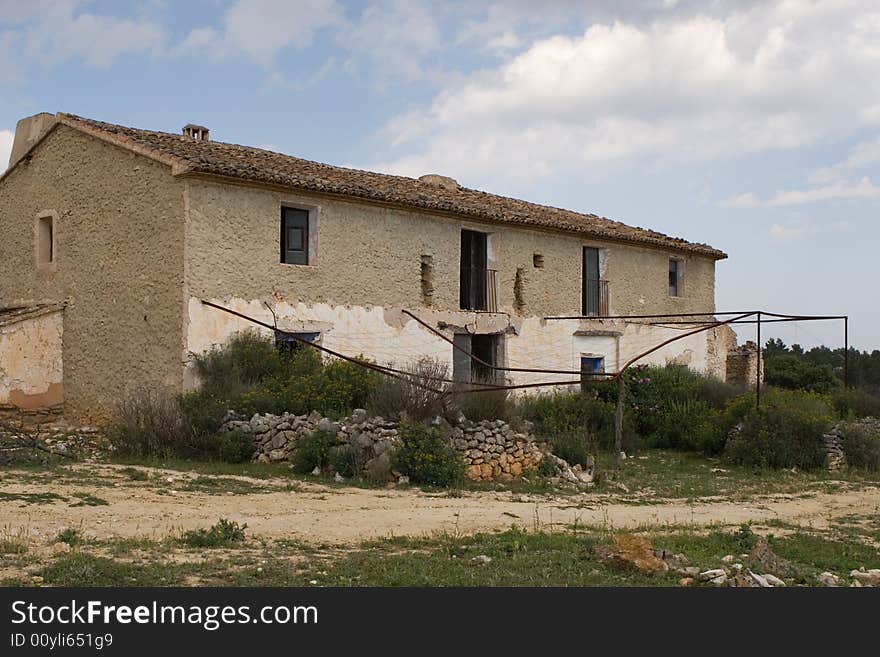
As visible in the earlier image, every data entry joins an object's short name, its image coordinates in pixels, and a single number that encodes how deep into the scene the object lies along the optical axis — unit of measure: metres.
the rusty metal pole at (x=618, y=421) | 14.30
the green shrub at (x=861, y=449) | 15.02
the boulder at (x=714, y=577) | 6.17
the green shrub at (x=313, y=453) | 12.30
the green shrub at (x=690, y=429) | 16.55
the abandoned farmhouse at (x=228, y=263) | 15.24
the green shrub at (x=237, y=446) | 12.94
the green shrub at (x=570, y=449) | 13.70
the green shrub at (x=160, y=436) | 13.18
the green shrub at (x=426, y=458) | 11.80
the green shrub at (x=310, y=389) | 13.78
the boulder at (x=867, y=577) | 6.50
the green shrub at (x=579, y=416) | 16.62
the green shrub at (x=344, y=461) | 12.07
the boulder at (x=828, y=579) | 6.36
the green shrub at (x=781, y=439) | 14.98
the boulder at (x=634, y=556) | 6.43
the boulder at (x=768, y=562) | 6.65
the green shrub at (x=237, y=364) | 14.48
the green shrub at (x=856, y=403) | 18.47
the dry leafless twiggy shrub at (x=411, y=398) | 12.95
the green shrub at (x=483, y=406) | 13.73
